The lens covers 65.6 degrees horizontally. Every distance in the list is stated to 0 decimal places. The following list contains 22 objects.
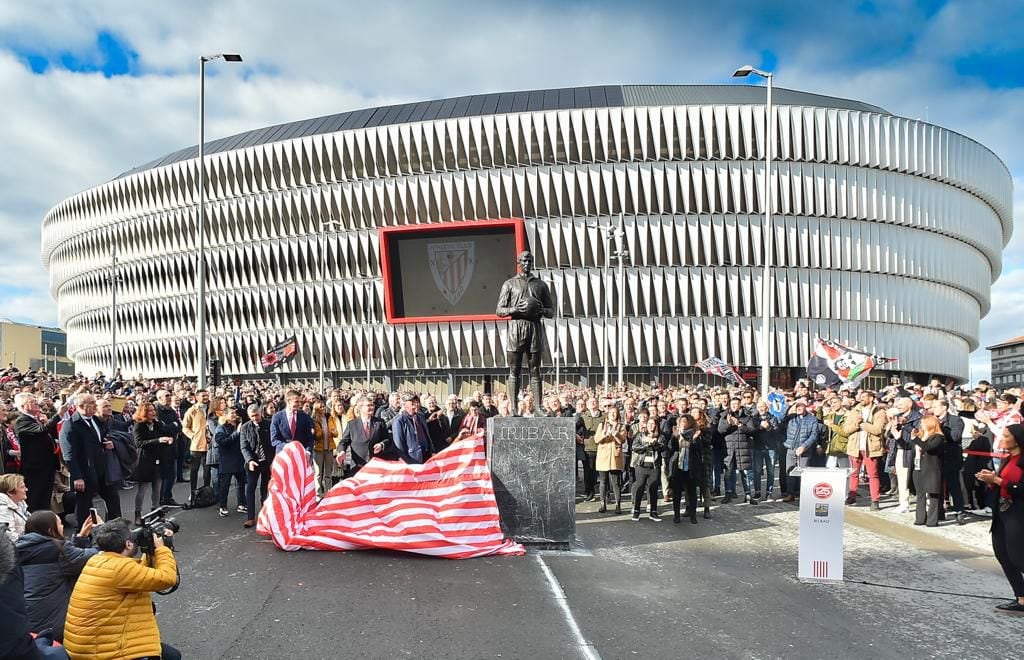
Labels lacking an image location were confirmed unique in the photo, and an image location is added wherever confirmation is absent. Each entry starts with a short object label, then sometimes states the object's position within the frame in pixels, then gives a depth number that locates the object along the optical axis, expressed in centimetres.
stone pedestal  1134
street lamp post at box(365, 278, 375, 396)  5775
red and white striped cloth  1062
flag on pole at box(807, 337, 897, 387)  2714
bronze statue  1245
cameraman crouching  520
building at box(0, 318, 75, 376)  11214
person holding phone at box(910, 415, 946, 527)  1291
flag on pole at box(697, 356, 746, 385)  2961
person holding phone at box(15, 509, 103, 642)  545
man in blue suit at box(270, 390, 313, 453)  1290
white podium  976
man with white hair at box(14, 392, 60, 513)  1069
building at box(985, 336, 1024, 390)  15112
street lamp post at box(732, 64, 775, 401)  2556
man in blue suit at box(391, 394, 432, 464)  1355
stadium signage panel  5184
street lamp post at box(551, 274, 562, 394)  5428
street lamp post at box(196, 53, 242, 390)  2530
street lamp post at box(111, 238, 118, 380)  6296
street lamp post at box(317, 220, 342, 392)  5678
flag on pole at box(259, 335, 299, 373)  3725
